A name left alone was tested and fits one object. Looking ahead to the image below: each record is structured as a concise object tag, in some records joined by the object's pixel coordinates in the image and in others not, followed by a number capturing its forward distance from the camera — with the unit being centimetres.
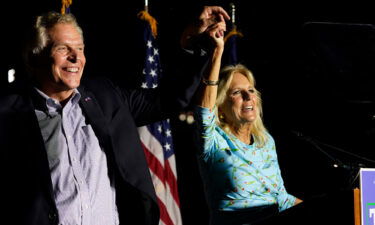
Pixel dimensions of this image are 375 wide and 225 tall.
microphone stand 521
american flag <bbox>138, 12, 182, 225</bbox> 687
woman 450
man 320
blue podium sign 328
